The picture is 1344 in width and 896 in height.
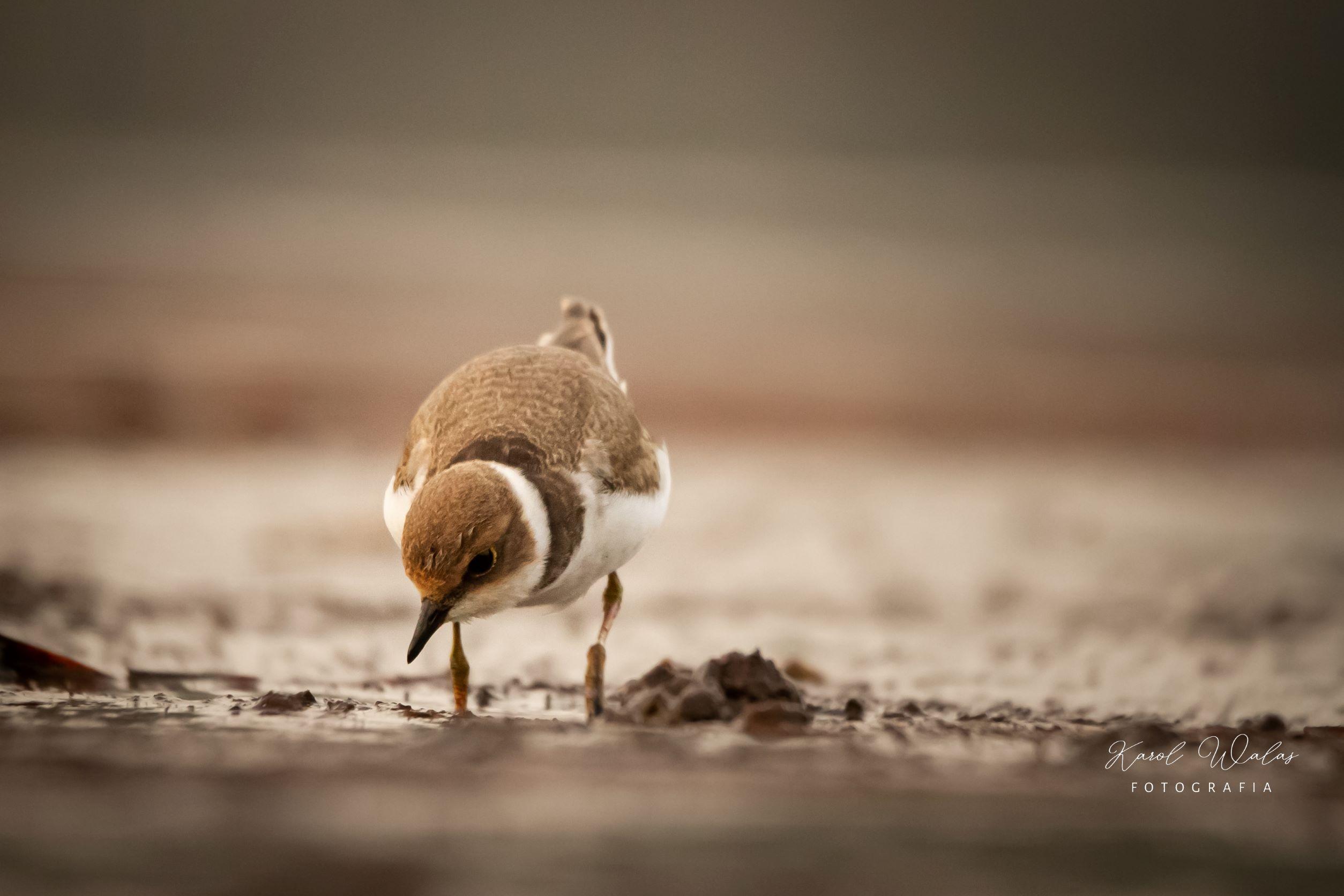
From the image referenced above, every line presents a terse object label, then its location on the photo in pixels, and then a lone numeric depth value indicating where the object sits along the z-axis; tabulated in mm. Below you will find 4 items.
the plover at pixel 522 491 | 7594
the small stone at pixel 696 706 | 7387
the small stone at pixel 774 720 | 7305
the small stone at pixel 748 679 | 7684
